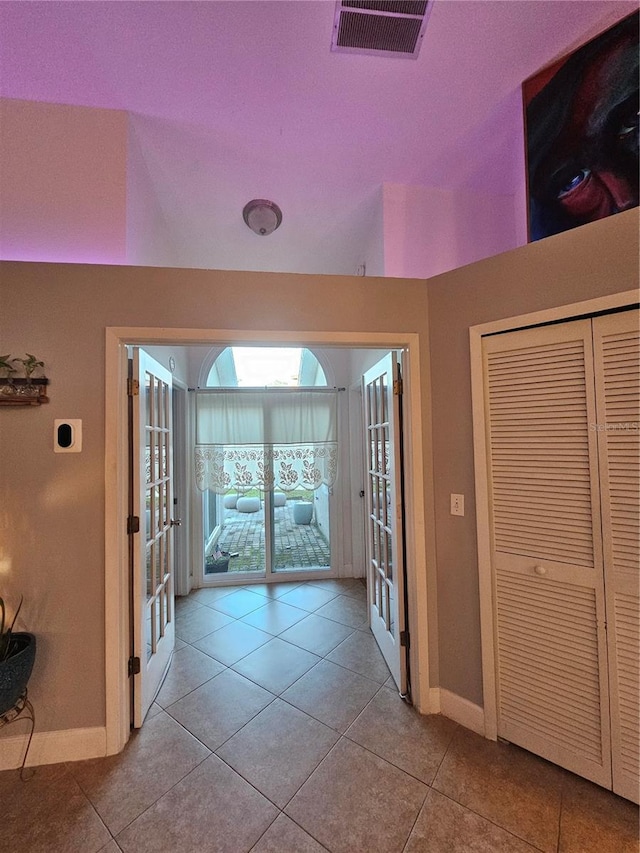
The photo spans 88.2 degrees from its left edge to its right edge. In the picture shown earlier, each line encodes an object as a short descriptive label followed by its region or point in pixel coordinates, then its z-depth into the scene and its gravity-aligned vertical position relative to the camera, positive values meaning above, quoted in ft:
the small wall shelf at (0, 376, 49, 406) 5.12 +0.75
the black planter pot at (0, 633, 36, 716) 4.45 -3.21
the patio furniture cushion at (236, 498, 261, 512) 12.62 -2.64
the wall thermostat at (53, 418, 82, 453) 5.31 +0.06
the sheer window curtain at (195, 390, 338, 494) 11.23 -0.15
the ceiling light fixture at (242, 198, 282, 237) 8.09 +5.55
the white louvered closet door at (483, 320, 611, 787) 4.63 -1.74
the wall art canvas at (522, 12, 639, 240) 5.15 +5.03
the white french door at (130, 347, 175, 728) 5.82 -1.87
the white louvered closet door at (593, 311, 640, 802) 4.33 -1.13
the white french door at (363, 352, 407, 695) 6.39 -1.75
